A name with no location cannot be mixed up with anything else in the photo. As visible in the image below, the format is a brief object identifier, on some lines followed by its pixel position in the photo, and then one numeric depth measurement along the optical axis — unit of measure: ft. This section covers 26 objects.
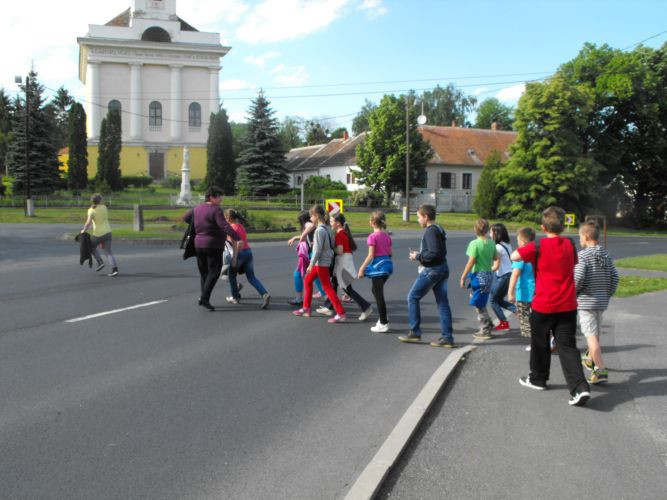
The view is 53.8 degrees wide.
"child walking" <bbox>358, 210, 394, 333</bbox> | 28.12
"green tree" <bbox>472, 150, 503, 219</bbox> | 156.97
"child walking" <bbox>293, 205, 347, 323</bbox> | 30.42
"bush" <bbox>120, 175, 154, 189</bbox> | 202.28
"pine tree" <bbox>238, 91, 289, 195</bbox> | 181.37
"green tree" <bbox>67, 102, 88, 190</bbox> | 183.83
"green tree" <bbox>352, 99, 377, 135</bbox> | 335.04
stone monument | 150.30
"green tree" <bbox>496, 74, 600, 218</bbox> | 151.23
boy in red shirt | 18.60
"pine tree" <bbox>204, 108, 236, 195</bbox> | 193.36
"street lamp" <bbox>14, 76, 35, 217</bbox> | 120.78
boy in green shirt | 28.04
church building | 215.10
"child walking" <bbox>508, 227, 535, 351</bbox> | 26.53
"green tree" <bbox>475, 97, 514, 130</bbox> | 334.24
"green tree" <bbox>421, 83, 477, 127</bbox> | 334.24
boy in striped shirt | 19.90
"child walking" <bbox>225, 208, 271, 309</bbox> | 34.58
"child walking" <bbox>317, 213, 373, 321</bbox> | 31.68
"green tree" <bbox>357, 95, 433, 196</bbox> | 179.83
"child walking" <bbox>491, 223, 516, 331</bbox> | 29.86
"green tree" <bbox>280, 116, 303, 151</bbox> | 385.50
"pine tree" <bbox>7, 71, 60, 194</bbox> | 168.25
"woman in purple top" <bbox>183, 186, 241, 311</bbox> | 32.50
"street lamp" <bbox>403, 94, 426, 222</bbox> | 140.97
